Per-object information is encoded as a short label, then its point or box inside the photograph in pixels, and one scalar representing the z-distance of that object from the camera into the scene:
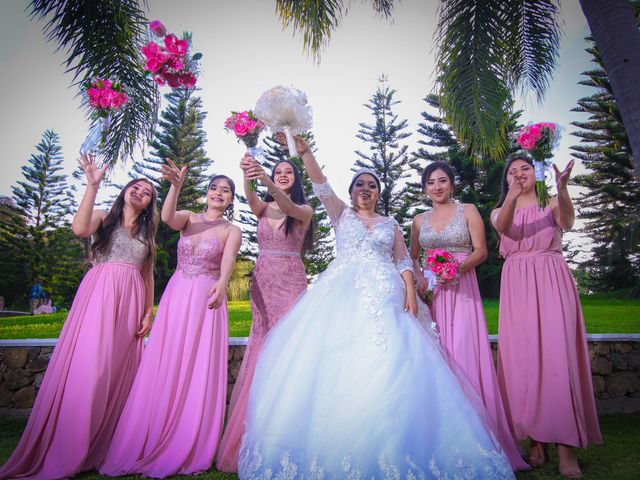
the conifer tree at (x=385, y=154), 25.73
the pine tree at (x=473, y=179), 21.08
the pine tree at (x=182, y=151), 26.27
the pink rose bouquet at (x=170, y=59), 3.76
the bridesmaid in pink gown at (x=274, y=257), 3.48
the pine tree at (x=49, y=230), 28.41
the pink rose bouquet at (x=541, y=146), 3.45
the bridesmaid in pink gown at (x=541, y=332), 3.13
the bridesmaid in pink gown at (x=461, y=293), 3.14
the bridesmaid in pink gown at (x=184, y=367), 3.12
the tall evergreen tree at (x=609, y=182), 20.81
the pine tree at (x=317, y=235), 24.16
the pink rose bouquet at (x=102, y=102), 3.58
